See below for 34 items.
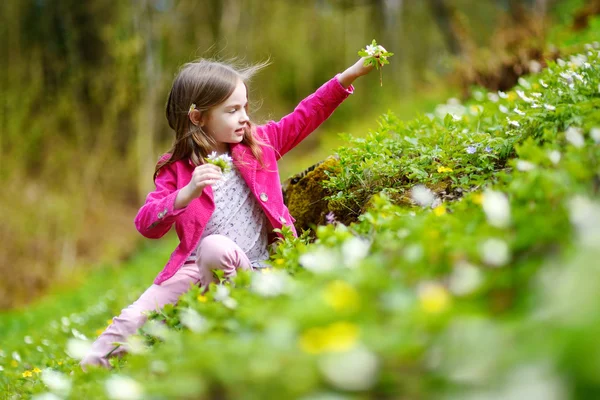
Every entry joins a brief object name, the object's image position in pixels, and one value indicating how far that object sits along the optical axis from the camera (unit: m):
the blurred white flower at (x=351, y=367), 1.00
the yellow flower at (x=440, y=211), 1.85
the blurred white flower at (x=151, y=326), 2.03
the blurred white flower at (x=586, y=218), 1.06
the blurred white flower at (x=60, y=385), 1.72
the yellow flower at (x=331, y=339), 1.02
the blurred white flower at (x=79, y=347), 1.80
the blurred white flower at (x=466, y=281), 1.17
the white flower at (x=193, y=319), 1.62
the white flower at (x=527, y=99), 2.71
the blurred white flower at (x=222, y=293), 1.89
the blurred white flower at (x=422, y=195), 1.89
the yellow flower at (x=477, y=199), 1.77
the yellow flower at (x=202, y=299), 1.99
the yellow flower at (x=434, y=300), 1.07
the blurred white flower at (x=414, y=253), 1.36
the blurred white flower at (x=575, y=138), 1.71
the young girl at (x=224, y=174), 2.54
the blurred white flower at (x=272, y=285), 1.51
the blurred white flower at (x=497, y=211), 1.42
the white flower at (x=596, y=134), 1.70
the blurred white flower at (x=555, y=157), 1.71
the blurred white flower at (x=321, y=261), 1.41
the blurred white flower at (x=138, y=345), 1.71
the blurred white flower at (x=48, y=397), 1.52
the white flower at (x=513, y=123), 2.52
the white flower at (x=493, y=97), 3.99
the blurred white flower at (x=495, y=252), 1.26
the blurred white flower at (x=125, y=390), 1.25
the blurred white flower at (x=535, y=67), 4.74
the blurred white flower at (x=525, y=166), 1.80
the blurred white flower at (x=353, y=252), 1.45
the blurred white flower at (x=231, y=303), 1.73
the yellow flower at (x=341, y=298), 1.13
